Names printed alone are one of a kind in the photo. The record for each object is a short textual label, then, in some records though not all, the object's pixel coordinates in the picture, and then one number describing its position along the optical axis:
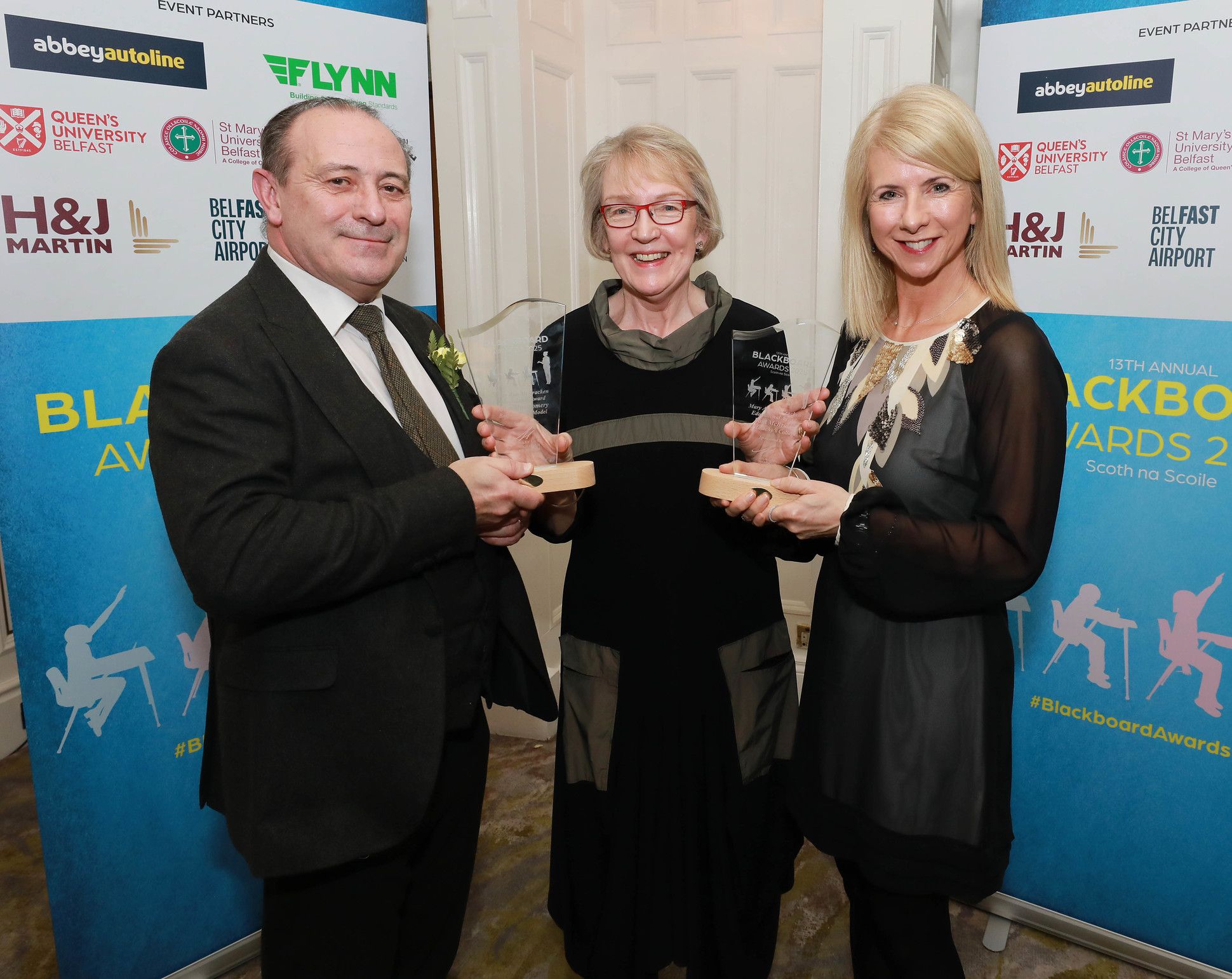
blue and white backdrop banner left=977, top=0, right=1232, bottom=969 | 2.14
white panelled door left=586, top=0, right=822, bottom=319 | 3.60
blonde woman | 1.58
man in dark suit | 1.46
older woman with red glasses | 2.03
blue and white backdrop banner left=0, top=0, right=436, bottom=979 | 2.00
